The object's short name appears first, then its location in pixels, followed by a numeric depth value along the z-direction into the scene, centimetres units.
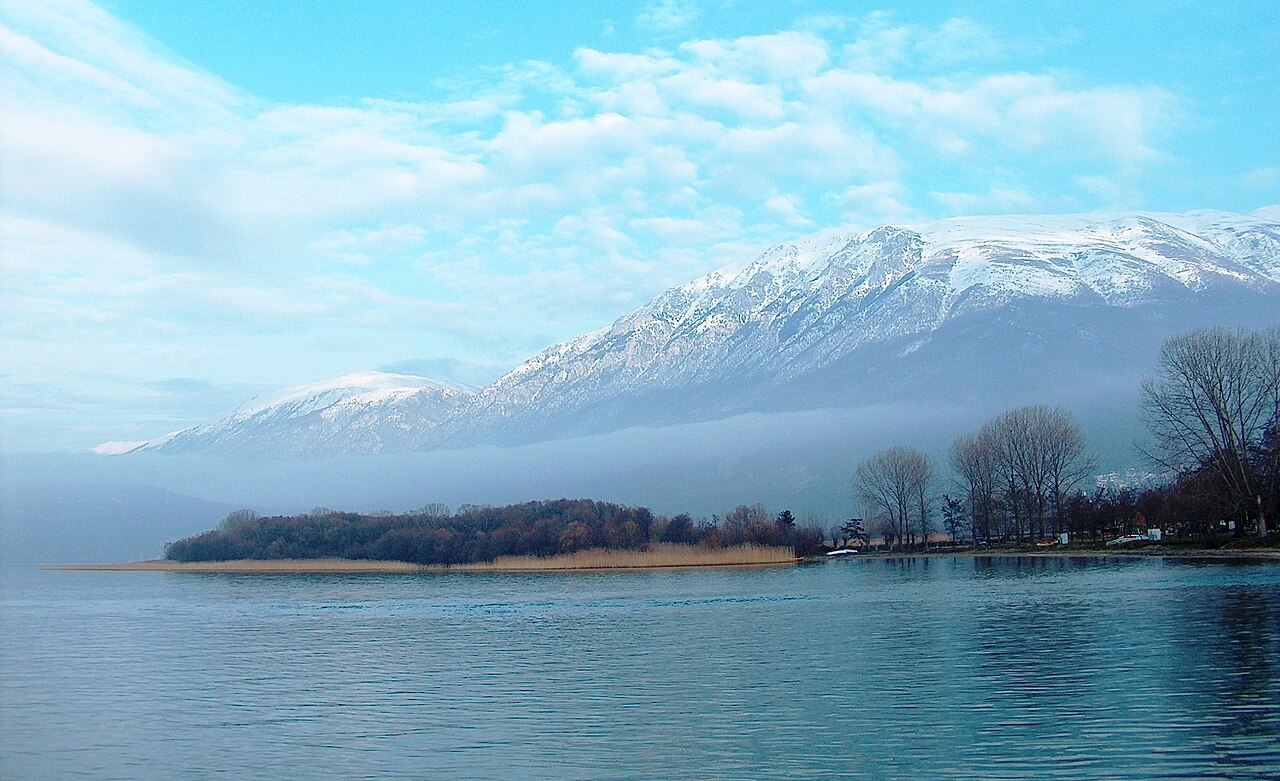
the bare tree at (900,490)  15162
